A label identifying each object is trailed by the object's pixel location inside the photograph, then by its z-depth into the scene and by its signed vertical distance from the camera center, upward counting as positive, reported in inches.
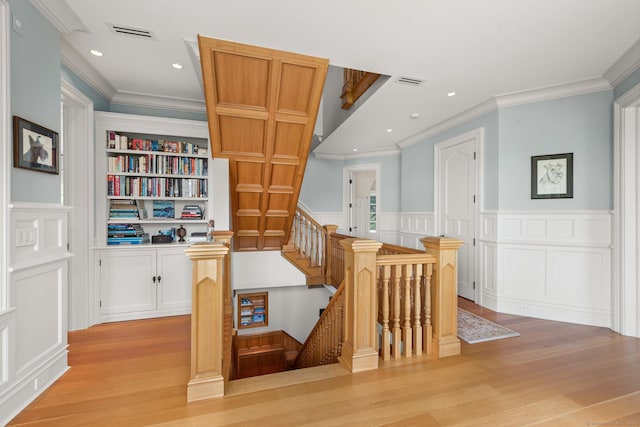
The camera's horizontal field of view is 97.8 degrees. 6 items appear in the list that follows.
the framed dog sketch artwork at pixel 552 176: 123.3 +16.3
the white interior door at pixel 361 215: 284.2 -3.0
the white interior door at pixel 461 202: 152.5 +6.0
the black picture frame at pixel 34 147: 67.6 +17.1
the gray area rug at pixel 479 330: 105.6 -47.6
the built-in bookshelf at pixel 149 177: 125.6 +16.5
